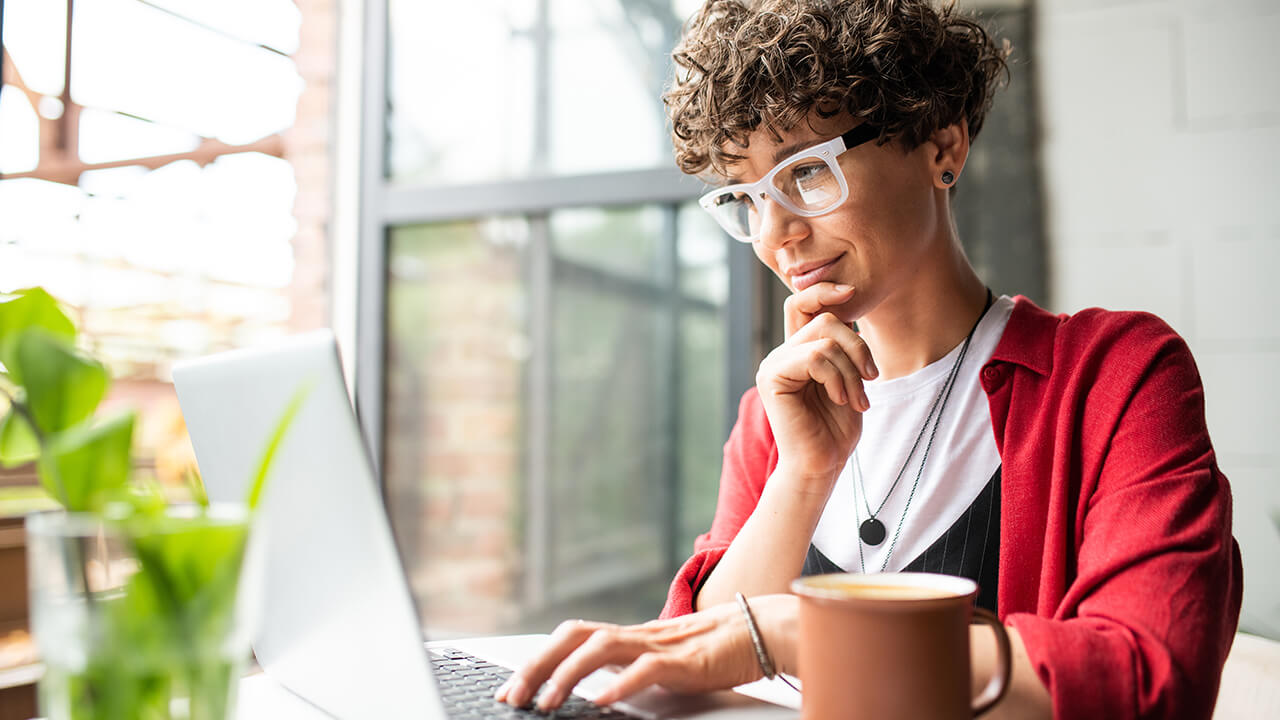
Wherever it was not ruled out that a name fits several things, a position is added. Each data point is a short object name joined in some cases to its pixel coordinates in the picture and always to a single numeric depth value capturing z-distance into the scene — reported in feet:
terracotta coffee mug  1.59
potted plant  1.30
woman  2.57
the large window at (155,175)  6.69
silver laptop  1.69
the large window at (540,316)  7.97
